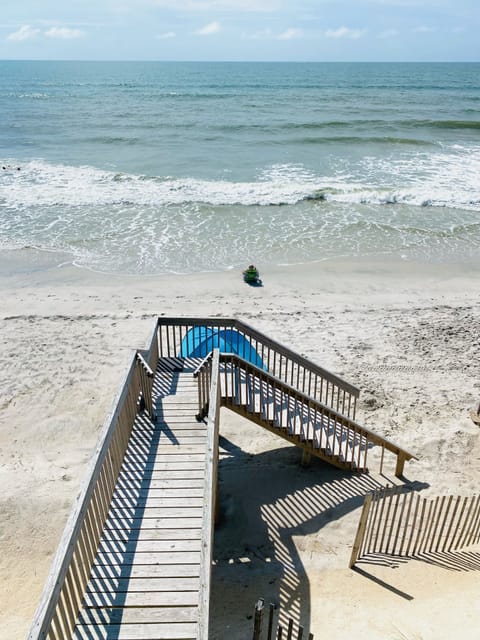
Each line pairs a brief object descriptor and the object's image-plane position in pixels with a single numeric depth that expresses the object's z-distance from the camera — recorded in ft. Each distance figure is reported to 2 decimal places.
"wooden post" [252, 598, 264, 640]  16.98
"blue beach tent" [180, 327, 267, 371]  35.68
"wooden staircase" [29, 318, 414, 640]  17.19
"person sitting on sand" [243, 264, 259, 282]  61.82
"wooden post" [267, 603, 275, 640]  18.52
